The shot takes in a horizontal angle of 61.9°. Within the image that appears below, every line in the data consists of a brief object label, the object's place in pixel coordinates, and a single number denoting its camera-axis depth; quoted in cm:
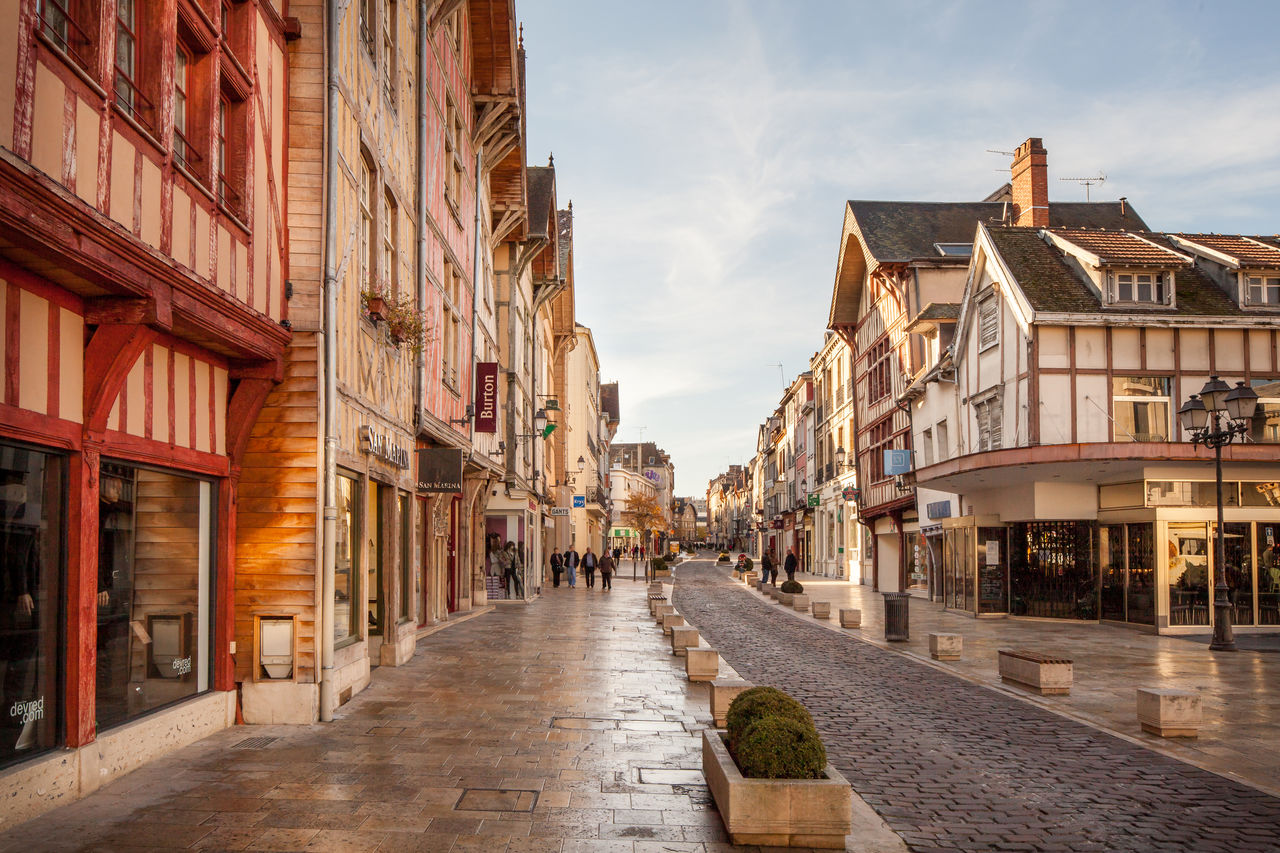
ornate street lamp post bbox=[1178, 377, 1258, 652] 1736
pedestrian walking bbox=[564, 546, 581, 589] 4094
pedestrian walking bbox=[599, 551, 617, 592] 3919
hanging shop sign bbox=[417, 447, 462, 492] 1612
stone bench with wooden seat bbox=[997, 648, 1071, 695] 1264
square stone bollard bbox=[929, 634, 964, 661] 1627
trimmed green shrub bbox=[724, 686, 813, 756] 698
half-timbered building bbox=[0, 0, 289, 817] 637
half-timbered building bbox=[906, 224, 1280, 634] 2144
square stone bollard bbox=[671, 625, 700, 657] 1617
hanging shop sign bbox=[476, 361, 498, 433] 2200
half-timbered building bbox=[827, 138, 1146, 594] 3491
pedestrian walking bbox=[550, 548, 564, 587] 4216
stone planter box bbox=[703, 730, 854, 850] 636
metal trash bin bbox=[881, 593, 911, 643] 1906
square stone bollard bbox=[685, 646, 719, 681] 1330
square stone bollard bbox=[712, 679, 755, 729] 996
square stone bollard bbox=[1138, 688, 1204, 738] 998
